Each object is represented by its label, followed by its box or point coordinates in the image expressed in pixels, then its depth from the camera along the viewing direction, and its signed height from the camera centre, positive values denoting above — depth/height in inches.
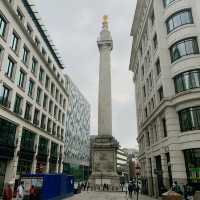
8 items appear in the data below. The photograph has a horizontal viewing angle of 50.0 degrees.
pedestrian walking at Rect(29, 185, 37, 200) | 784.9 -68.1
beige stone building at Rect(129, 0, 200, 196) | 896.3 +379.5
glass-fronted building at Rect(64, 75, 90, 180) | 3048.7 +617.7
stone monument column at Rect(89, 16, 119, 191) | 1546.5 +252.9
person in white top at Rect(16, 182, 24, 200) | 664.4 -55.1
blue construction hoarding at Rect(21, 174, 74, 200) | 813.9 -42.4
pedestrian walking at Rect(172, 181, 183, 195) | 794.6 -49.5
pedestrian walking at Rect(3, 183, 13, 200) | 619.4 -54.5
